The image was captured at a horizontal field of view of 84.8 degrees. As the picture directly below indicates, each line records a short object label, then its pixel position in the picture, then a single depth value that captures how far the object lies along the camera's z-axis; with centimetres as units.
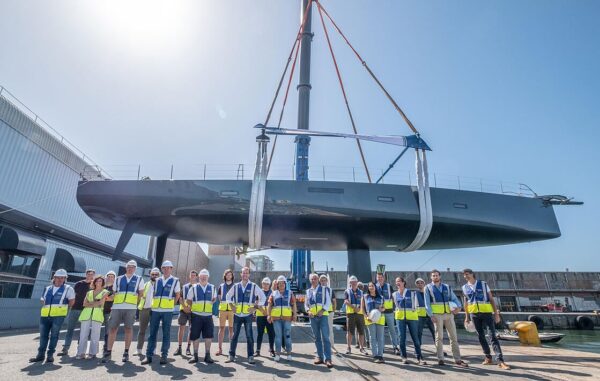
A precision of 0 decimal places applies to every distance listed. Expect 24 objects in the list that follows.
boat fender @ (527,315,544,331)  2279
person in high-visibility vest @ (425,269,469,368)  583
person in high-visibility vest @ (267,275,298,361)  586
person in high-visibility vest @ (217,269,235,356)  601
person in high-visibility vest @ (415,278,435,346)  655
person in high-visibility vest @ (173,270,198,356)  599
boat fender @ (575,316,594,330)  2345
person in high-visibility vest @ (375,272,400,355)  669
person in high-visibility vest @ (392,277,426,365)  585
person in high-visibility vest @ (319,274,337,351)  599
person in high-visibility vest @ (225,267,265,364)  554
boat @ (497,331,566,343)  1116
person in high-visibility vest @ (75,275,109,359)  558
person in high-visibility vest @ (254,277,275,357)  616
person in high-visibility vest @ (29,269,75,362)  527
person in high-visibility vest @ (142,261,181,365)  512
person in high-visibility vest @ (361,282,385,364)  582
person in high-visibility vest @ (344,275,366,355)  676
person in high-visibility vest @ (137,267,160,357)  589
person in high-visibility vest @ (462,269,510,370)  570
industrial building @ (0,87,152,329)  1218
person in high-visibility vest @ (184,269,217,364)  541
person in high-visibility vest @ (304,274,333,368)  549
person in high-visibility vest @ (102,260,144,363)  536
